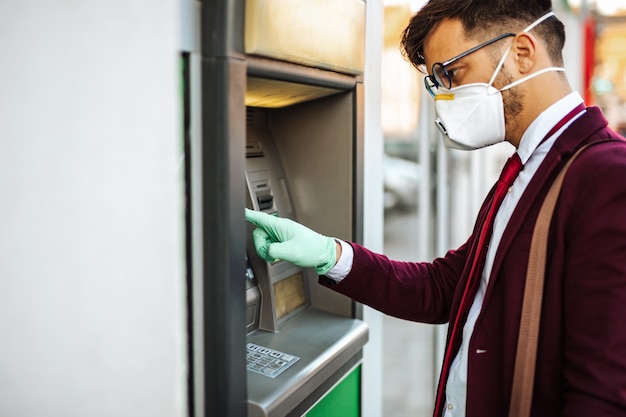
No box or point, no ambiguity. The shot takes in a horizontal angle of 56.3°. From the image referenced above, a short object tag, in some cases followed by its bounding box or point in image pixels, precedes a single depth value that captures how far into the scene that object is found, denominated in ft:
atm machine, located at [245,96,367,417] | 4.96
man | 3.71
